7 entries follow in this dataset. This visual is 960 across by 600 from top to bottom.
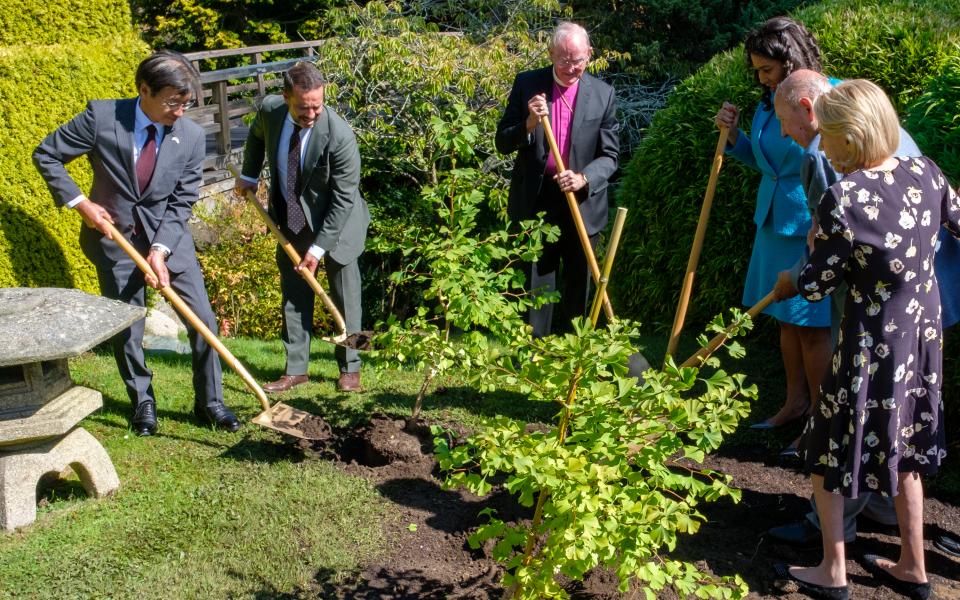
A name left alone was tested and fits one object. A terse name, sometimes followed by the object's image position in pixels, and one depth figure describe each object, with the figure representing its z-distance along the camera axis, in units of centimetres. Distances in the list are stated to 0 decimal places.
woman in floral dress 320
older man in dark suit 532
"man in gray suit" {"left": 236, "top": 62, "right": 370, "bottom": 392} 538
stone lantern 377
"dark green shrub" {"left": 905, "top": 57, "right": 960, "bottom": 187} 448
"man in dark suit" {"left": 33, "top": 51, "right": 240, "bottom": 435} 468
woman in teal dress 435
